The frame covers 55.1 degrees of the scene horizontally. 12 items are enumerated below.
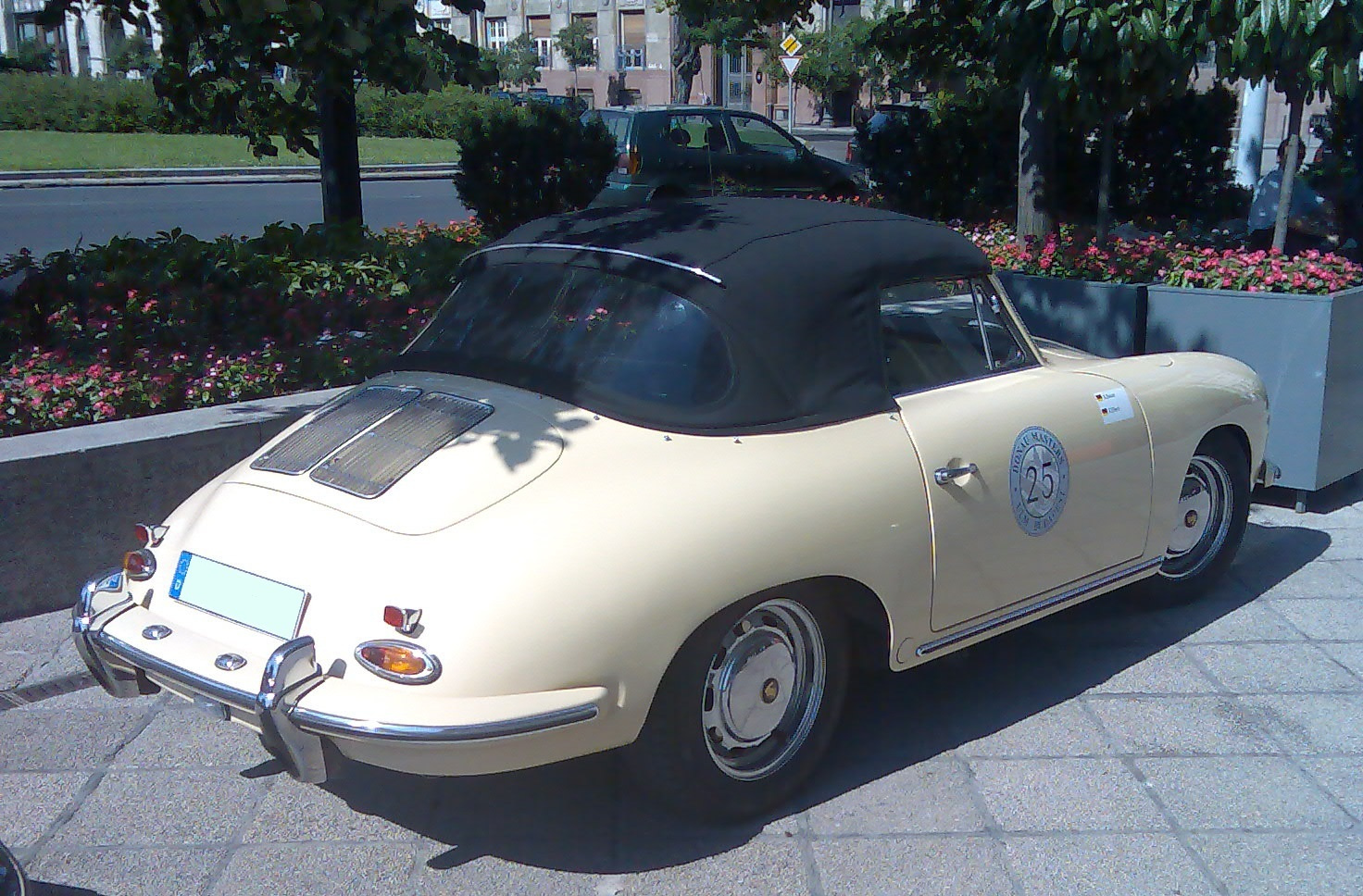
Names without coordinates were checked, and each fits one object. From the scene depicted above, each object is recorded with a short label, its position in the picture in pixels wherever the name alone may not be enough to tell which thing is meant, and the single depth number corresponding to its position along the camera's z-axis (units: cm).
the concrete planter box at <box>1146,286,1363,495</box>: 609
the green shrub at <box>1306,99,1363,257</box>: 995
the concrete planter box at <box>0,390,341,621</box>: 489
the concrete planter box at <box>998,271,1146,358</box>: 677
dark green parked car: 1579
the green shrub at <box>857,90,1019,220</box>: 1166
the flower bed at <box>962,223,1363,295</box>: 641
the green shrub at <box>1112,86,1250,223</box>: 1173
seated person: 1027
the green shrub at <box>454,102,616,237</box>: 1084
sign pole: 3228
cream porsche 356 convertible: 300
